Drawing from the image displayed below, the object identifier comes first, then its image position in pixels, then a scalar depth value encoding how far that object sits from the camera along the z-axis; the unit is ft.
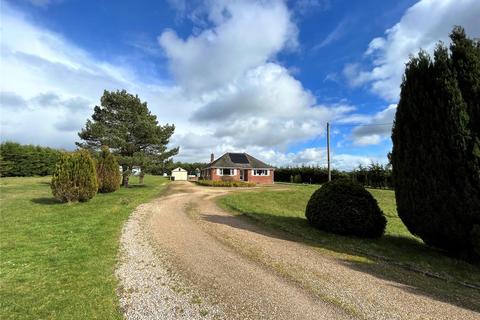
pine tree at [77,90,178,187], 94.58
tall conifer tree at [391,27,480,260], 23.56
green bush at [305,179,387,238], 32.07
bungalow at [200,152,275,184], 146.61
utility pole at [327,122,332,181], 93.69
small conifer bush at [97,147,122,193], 75.10
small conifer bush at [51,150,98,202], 51.42
